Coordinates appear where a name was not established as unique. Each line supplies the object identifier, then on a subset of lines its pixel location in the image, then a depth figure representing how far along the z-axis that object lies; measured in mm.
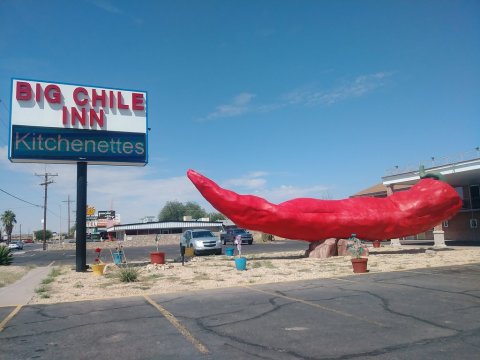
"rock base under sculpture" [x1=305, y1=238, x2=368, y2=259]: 19844
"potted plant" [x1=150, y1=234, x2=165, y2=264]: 18844
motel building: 24188
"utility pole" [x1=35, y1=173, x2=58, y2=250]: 51434
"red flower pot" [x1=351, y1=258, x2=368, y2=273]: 13797
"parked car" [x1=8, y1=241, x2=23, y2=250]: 58981
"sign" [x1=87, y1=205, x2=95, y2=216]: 91175
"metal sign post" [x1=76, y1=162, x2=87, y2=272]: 17312
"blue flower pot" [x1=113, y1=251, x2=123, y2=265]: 20000
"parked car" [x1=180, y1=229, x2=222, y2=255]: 26219
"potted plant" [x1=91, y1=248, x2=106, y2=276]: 15445
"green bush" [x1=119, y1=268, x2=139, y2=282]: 13352
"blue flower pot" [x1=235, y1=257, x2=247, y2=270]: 15617
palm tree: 104062
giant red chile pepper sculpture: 18125
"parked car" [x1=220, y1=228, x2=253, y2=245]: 42803
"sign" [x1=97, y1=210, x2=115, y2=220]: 107612
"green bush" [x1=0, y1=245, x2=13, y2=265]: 22078
